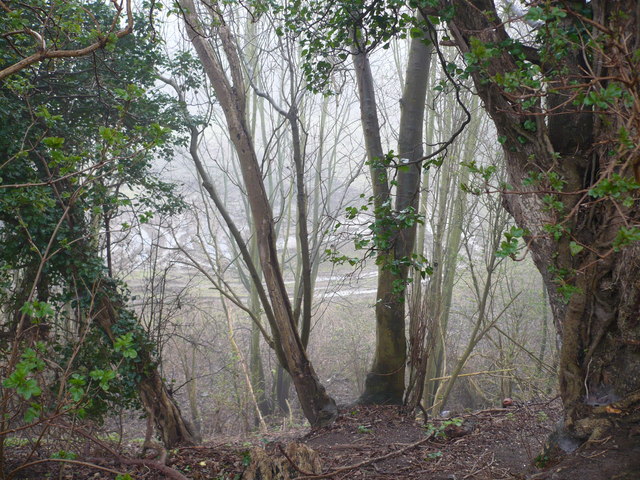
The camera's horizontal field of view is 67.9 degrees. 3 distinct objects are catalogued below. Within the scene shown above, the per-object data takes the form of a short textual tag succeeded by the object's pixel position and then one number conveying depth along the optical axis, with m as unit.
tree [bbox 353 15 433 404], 5.45
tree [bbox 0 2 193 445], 4.73
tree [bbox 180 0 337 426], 4.98
